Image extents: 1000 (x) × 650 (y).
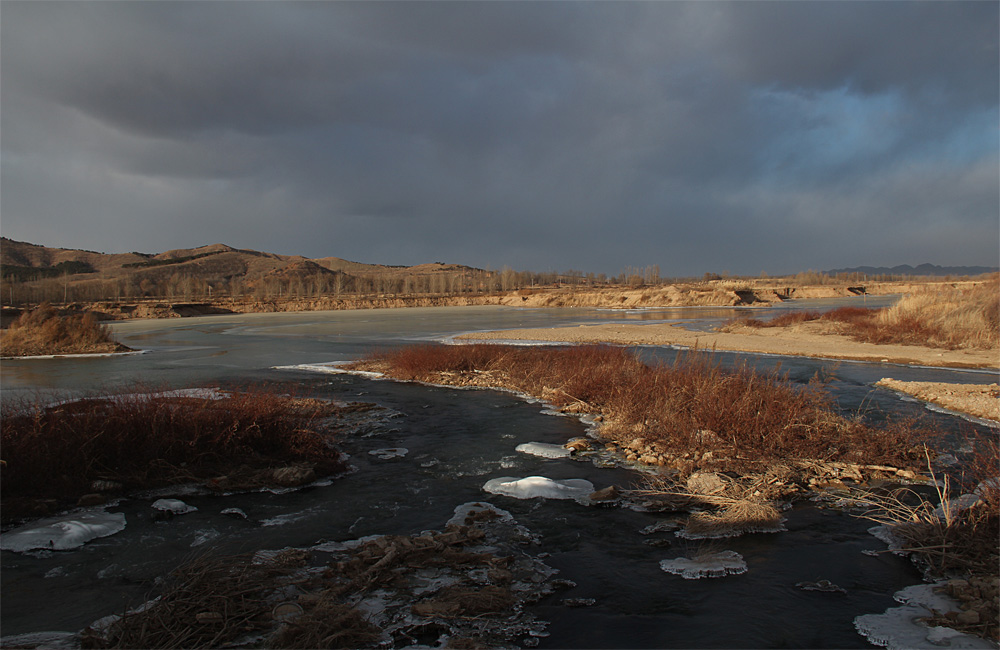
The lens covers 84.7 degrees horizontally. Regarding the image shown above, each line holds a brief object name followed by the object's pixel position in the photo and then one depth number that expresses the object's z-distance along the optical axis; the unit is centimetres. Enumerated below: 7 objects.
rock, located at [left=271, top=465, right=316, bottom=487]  950
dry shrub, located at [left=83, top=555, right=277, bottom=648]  467
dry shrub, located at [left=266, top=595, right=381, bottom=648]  468
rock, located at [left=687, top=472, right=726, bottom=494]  870
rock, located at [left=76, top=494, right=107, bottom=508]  846
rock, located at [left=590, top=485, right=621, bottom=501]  878
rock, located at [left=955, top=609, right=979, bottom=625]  505
